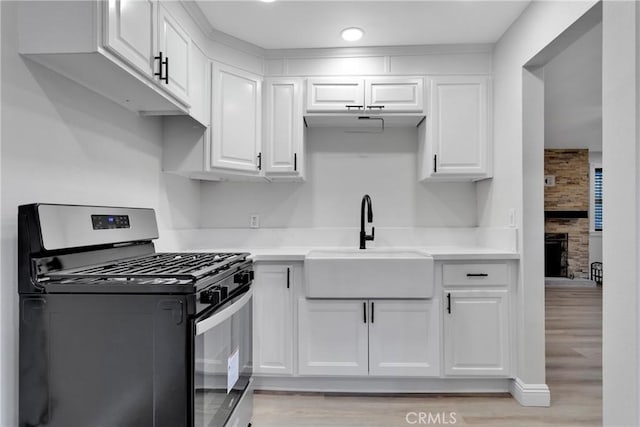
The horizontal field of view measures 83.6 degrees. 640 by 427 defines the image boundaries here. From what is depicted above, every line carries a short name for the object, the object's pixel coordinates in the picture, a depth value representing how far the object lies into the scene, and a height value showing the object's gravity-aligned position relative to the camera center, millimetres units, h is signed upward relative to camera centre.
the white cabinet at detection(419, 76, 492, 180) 2594 +691
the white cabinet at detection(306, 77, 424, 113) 2600 +878
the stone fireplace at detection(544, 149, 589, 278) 6809 +167
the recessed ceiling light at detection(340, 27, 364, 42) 2406 +1242
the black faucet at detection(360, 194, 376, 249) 2707 -39
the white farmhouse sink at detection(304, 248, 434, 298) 2225 -386
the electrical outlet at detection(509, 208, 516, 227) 2289 -10
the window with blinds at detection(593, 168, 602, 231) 7230 +280
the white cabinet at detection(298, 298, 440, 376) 2258 -777
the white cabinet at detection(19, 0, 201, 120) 1218 +628
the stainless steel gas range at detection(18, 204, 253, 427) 1106 -398
